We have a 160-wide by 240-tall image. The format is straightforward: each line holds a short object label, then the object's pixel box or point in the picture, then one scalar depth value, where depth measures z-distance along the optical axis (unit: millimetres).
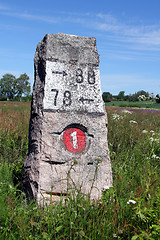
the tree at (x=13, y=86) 72312
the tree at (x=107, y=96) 54594
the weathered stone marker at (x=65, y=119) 2783
